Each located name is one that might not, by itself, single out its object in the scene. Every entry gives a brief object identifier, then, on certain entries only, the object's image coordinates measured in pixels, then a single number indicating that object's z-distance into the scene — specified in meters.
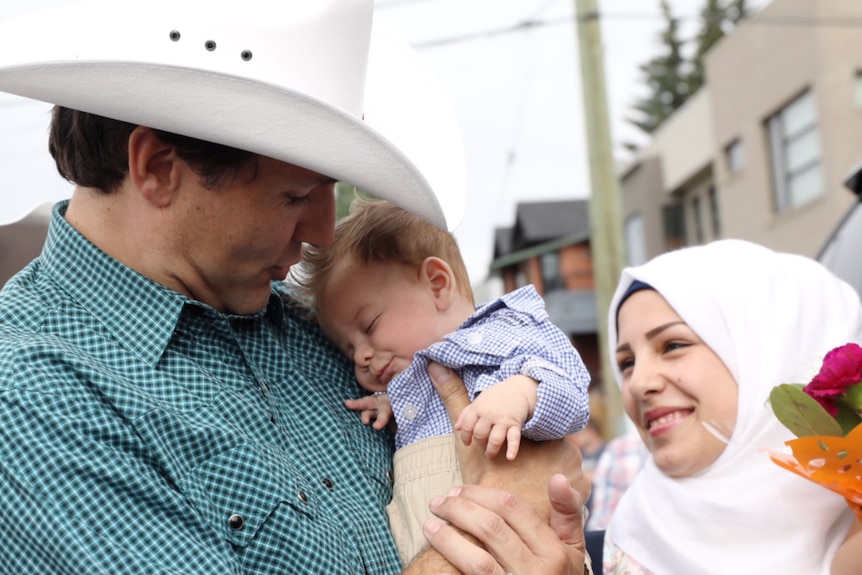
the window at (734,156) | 20.53
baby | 2.24
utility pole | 11.06
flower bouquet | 2.41
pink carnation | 2.44
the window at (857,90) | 16.04
